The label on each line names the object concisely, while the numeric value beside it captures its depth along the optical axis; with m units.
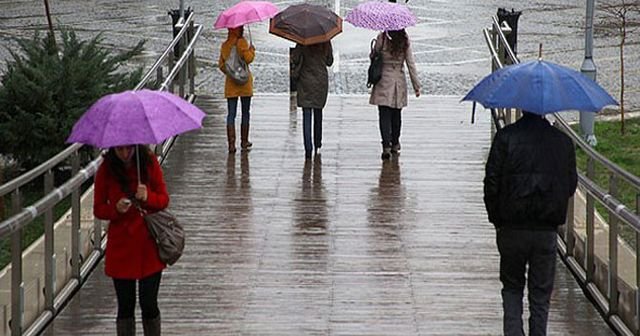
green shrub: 19.12
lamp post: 20.59
